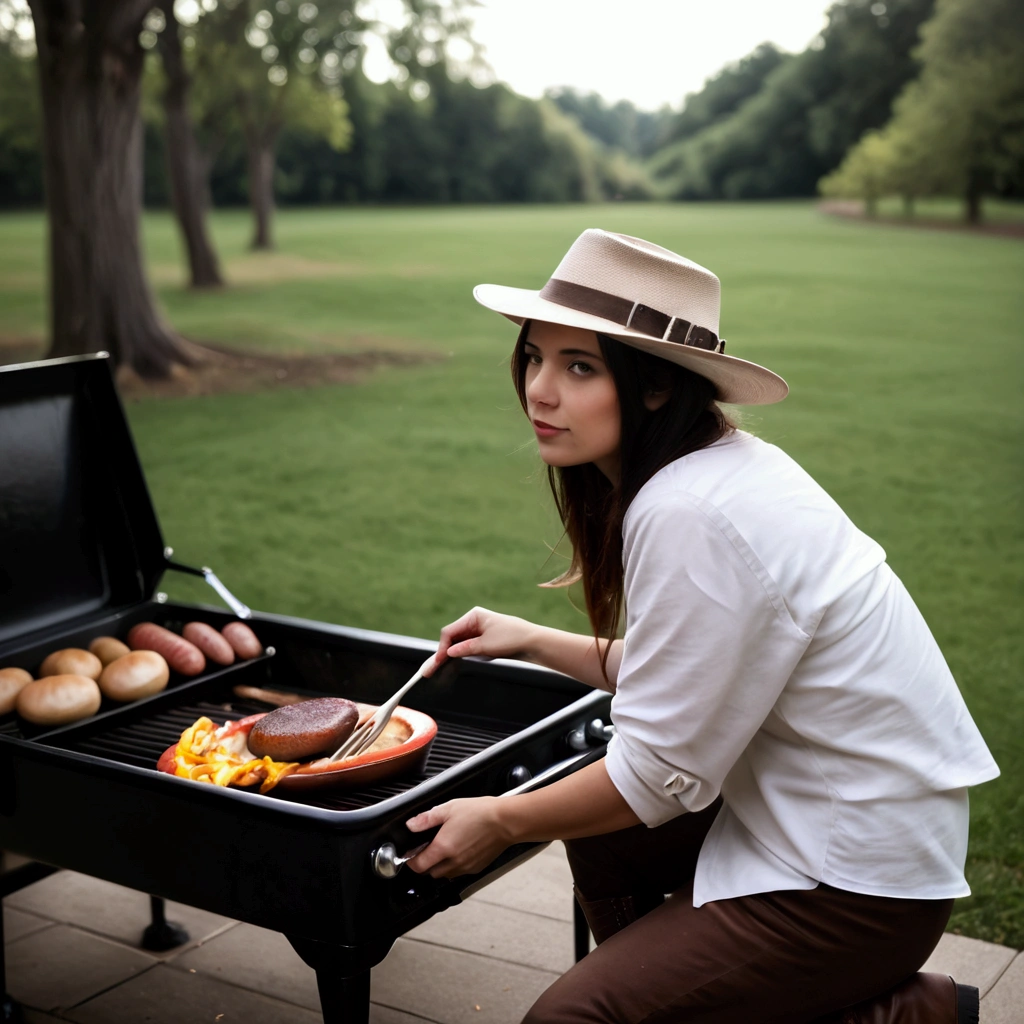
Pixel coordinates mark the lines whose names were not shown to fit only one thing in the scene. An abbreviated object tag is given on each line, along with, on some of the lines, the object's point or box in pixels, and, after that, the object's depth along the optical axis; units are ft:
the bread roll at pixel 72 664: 8.28
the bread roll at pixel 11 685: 7.88
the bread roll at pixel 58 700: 7.68
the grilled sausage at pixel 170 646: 8.54
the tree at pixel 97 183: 26.40
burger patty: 6.89
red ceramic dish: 6.56
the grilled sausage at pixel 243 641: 8.70
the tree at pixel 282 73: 42.27
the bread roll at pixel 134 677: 8.12
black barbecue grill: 5.68
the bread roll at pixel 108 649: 8.68
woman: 5.55
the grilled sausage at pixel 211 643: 8.65
